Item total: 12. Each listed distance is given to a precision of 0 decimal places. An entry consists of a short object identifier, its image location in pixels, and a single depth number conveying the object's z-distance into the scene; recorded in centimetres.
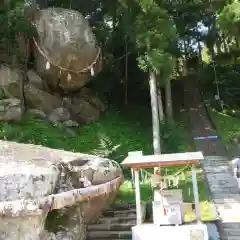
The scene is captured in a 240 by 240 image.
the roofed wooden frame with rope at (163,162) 633
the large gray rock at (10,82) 1201
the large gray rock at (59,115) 1245
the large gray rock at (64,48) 1225
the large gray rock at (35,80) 1265
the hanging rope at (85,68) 1235
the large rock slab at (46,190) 492
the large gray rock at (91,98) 1384
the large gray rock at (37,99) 1243
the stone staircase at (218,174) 680
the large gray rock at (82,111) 1330
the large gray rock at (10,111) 1142
